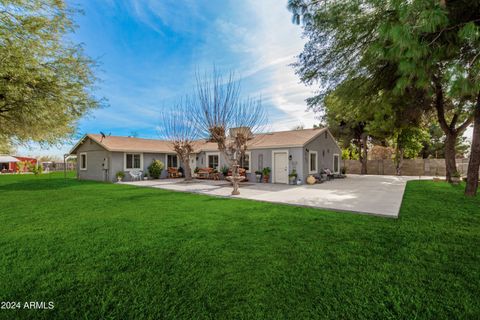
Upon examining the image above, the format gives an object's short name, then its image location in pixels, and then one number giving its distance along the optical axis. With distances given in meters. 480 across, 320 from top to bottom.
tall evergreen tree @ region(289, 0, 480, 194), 3.91
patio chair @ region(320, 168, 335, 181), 15.13
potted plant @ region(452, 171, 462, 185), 11.91
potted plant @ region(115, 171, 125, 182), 15.27
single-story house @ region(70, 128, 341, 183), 13.28
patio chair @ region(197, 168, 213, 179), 16.60
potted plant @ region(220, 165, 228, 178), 15.81
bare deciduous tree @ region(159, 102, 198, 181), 14.59
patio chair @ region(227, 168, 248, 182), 14.35
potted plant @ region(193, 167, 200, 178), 17.39
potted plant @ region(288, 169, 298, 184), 12.70
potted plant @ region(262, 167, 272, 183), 13.91
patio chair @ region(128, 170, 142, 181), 15.98
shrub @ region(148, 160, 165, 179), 16.81
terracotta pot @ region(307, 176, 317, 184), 12.71
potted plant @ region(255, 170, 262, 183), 14.18
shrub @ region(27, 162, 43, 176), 22.69
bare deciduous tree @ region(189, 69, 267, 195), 9.57
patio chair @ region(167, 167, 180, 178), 18.06
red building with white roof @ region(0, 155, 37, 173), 31.79
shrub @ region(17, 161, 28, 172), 28.64
